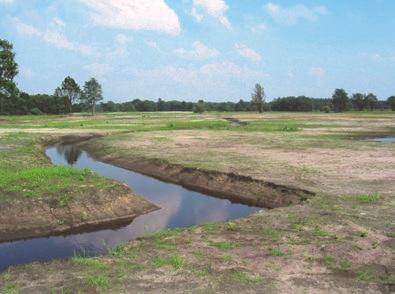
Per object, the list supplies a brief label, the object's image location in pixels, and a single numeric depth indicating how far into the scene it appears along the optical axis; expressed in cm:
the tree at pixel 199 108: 16500
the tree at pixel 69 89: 14538
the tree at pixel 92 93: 14800
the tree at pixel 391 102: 16412
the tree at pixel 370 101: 17512
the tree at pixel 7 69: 6412
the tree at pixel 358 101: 17725
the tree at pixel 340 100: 17488
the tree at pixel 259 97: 15412
